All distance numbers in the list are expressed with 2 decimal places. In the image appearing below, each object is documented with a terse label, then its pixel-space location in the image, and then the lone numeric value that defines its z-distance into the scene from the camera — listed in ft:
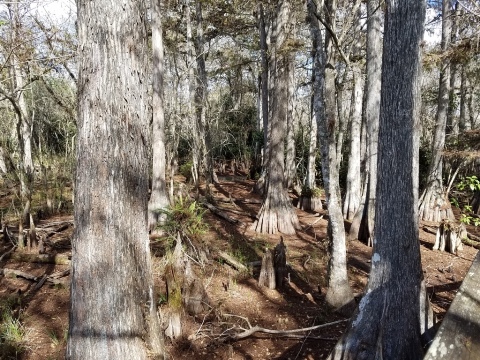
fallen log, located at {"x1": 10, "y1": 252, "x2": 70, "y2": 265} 18.60
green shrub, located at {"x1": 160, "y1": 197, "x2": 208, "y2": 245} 16.75
